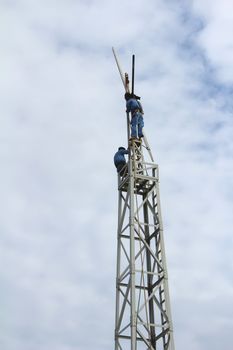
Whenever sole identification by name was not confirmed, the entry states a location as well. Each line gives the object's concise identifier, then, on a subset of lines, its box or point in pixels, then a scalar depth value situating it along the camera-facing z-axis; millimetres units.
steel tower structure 34625
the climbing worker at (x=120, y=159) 40175
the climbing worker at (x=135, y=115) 41156
